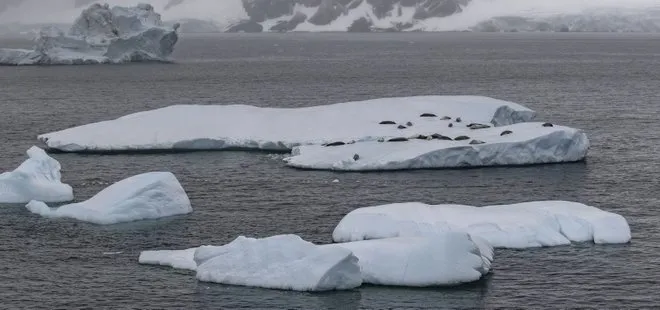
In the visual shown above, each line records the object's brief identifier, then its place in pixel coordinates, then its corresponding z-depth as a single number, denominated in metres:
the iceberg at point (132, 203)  47.22
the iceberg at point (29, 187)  51.84
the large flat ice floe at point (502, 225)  41.84
